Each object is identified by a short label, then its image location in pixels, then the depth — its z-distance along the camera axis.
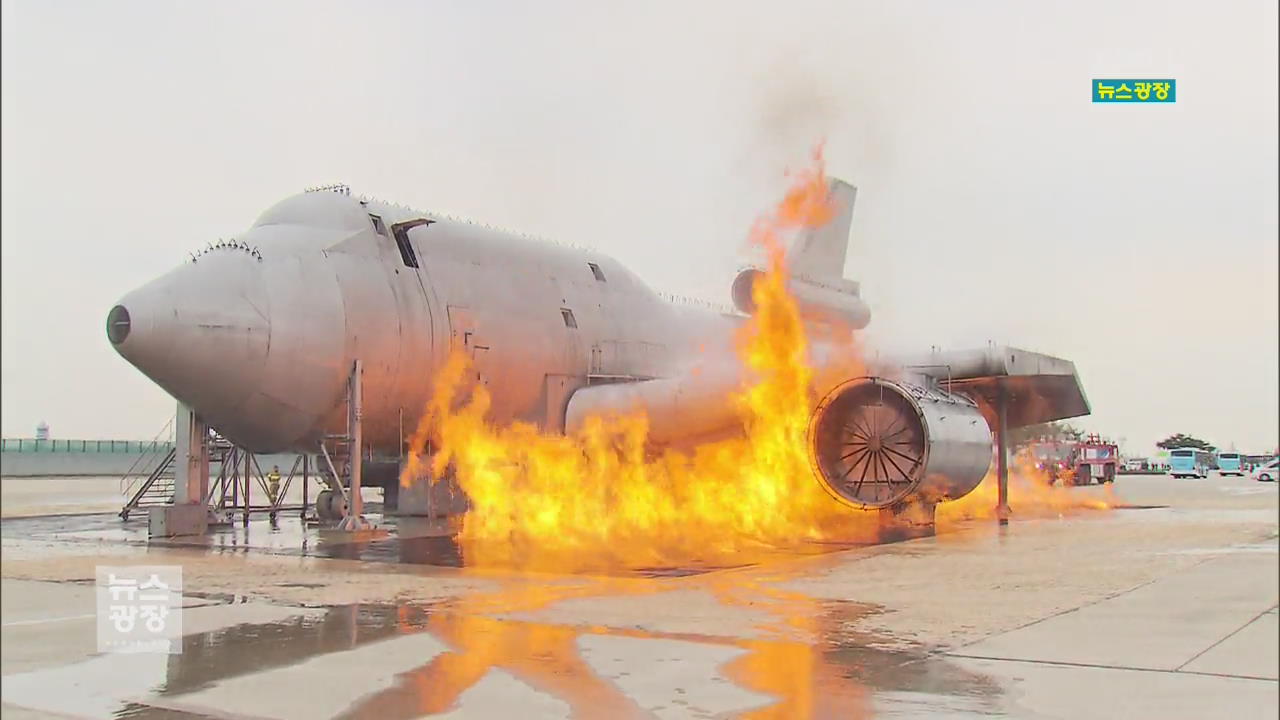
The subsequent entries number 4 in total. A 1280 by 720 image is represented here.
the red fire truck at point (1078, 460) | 52.81
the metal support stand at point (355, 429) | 18.59
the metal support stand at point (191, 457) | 19.83
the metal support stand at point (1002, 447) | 25.97
